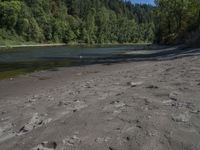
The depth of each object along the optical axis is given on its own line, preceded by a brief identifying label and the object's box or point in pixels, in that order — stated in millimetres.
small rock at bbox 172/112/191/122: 3422
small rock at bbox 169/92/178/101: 4286
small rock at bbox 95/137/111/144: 3110
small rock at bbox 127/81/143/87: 6077
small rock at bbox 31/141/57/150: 3109
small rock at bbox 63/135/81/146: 3132
